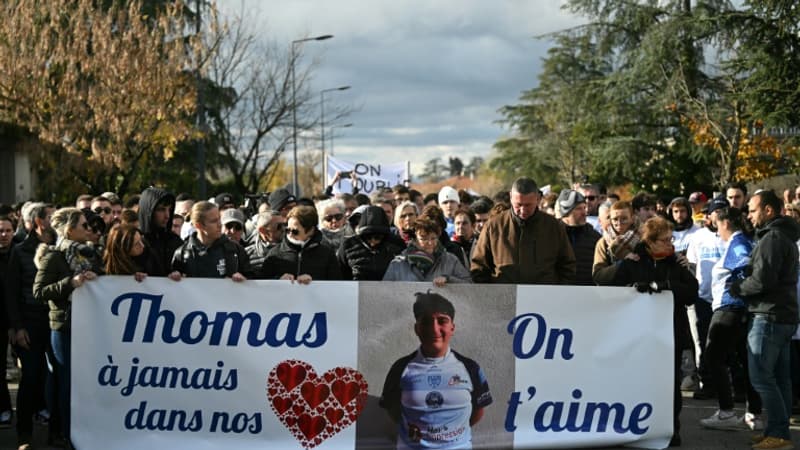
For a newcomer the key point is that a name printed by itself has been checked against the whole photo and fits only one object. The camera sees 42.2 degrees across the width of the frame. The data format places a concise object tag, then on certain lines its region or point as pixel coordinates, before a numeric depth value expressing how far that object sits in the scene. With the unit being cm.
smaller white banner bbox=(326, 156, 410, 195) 2152
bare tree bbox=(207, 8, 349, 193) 3100
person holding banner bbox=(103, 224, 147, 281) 757
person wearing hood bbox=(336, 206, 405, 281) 838
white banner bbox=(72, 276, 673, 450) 741
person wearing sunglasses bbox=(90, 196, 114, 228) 1126
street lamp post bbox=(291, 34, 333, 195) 3057
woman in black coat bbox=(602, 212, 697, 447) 794
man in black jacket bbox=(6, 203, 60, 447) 805
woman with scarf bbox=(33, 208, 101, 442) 755
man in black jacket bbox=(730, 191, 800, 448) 770
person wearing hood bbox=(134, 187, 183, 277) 837
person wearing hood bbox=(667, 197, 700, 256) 1146
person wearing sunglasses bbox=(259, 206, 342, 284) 791
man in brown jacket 807
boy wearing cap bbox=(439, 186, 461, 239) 1214
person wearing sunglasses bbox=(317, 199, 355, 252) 960
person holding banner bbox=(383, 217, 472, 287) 782
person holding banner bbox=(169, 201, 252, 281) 778
